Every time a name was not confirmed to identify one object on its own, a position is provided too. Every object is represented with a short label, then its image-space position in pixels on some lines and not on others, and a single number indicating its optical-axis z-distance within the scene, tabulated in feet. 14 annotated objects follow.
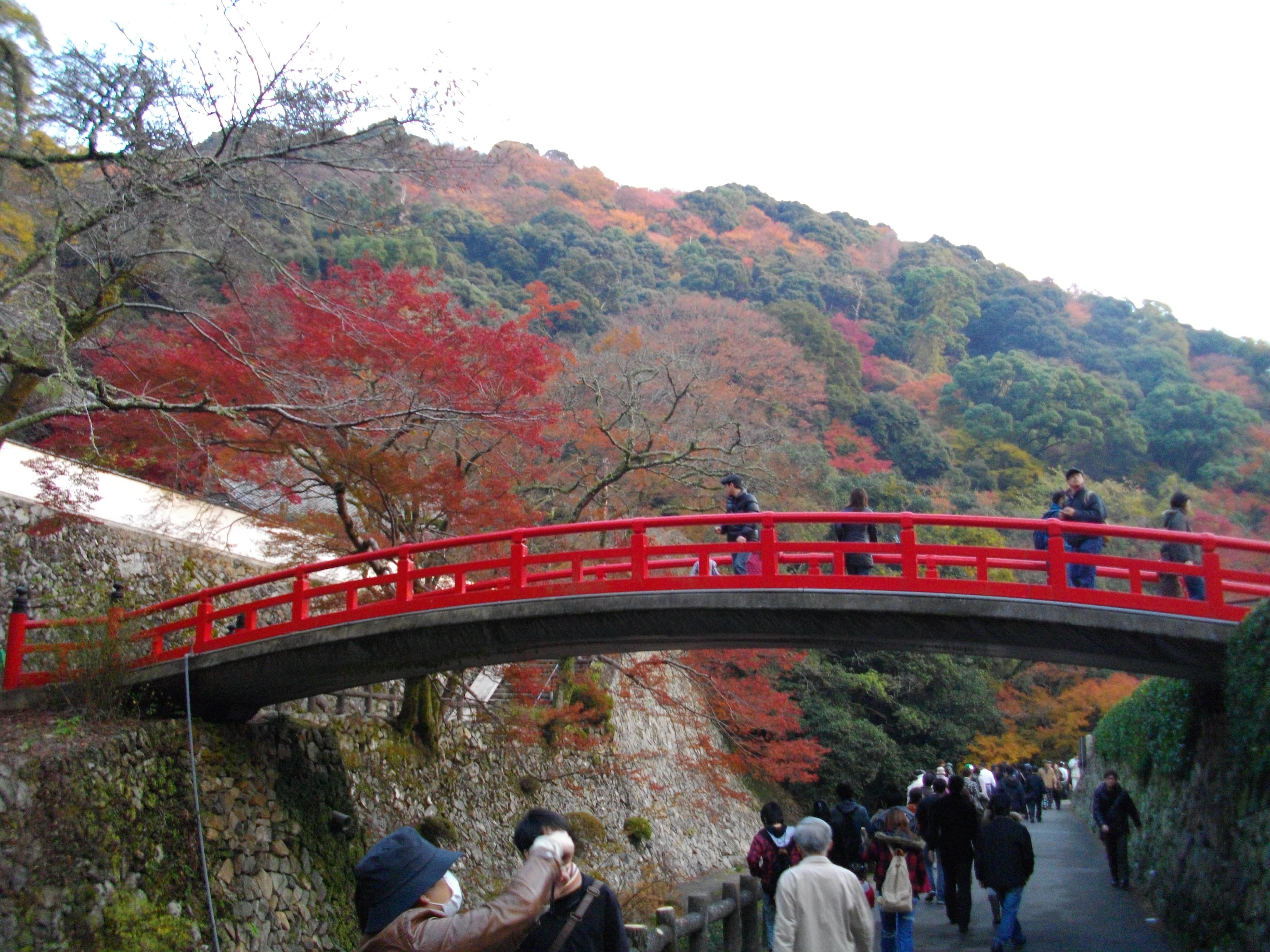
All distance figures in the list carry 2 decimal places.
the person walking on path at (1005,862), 26.55
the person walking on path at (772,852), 24.99
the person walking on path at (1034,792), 68.74
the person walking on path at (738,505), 31.12
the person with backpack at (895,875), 24.06
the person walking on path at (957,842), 30.19
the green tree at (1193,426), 119.75
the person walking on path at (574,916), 11.71
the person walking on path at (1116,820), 35.53
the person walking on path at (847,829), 27.40
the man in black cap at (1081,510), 28.04
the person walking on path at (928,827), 33.40
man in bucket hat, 9.75
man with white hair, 15.43
